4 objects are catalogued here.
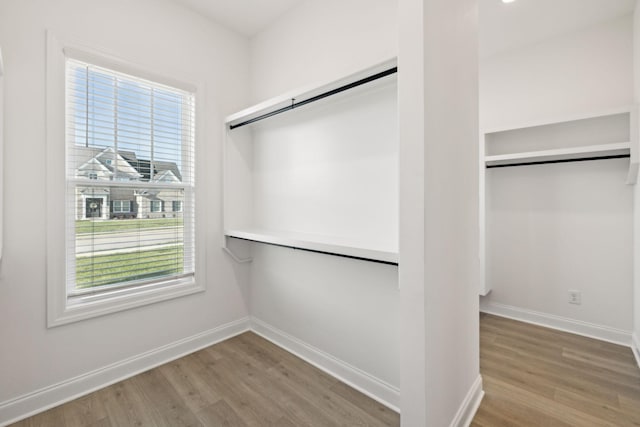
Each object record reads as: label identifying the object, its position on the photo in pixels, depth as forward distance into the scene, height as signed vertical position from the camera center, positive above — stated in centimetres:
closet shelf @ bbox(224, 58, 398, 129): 151 +76
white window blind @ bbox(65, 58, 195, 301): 189 +24
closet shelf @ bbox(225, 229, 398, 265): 144 -17
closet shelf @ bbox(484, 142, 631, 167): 226 +51
